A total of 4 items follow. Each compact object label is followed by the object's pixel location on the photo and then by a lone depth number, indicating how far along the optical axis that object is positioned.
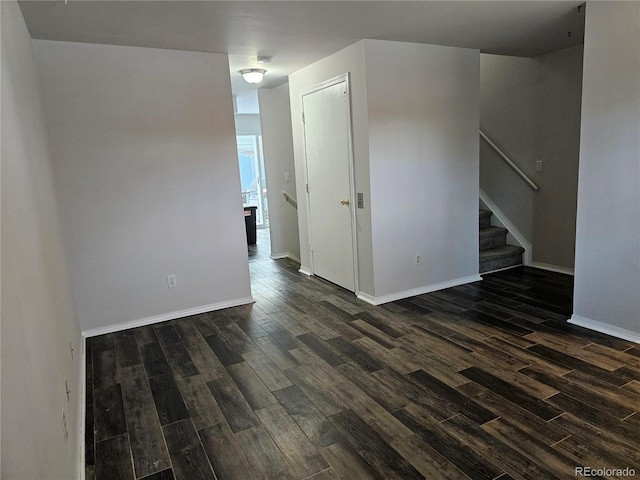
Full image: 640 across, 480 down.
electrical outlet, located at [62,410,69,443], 1.71
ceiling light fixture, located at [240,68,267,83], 4.41
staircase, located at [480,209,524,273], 4.86
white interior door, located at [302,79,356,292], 4.14
